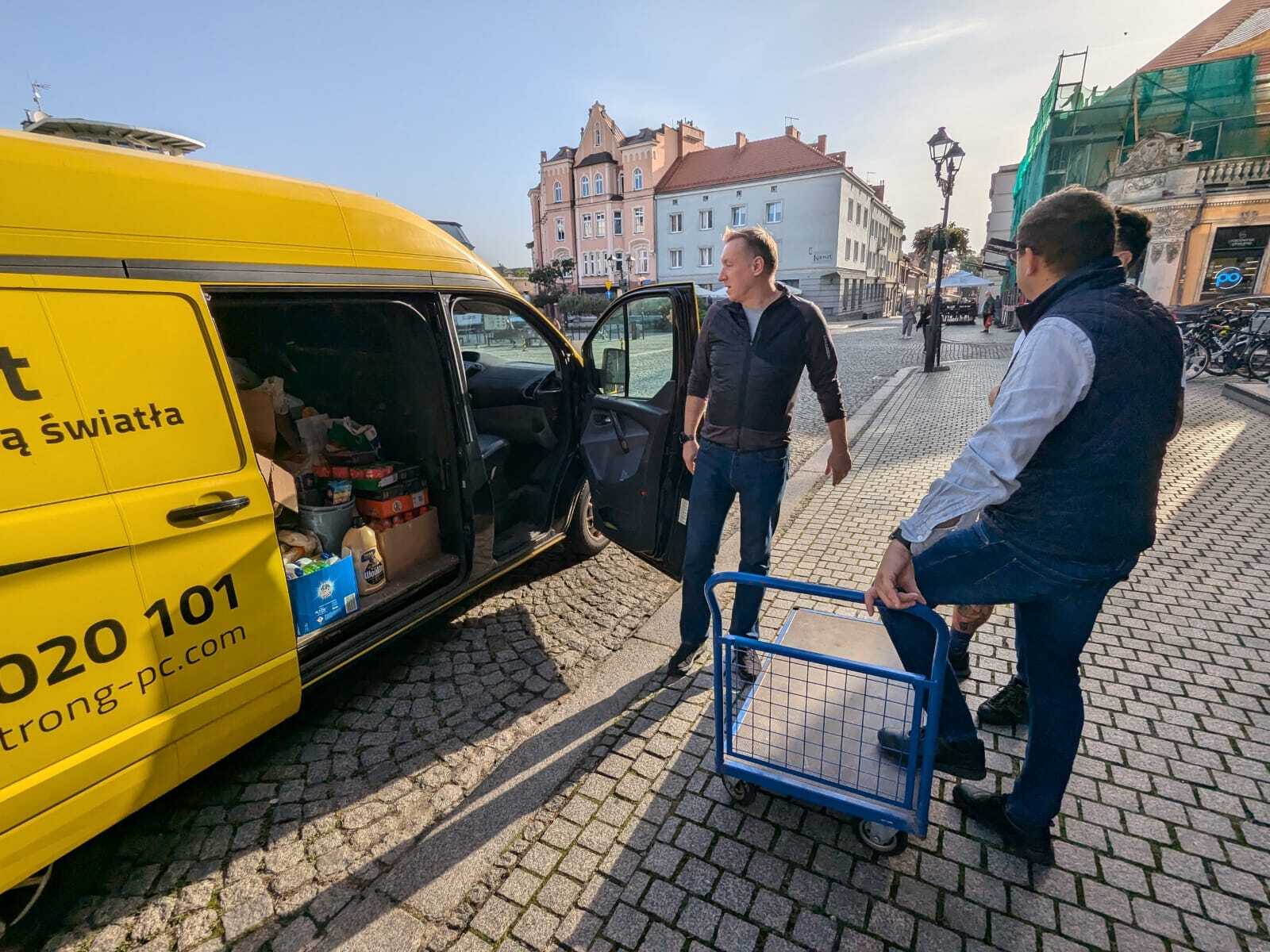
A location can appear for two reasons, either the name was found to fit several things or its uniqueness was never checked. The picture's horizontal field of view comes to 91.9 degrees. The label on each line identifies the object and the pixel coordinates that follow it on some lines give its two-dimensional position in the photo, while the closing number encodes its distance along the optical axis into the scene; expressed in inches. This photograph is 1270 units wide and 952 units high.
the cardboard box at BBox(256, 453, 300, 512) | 105.6
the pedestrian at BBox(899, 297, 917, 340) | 1045.8
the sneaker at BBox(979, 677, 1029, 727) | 109.7
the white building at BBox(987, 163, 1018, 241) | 2187.5
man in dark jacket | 112.0
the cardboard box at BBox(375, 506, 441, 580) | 136.3
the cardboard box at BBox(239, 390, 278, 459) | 124.3
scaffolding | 766.5
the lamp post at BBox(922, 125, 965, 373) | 503.5
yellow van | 69.4
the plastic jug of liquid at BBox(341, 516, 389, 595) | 127.9
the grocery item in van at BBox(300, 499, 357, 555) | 127.3
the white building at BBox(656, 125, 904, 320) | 1715.1
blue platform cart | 77.6
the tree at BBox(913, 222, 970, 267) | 1953.2
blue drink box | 110.7
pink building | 2005.4
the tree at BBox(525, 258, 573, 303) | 2065.7
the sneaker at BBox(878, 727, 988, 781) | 85.2
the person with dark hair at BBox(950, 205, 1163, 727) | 100.9
